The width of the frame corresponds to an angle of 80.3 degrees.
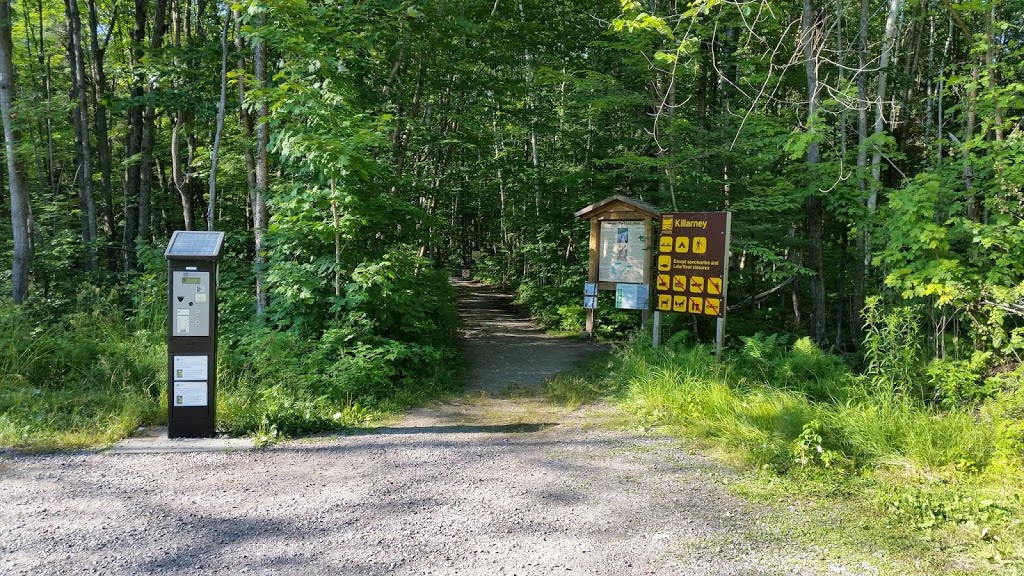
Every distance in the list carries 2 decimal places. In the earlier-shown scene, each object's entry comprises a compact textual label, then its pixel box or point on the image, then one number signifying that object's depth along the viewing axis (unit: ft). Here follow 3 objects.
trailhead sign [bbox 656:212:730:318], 25.85
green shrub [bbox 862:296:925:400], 19.85
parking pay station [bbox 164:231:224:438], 17.22
